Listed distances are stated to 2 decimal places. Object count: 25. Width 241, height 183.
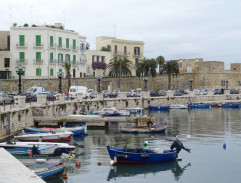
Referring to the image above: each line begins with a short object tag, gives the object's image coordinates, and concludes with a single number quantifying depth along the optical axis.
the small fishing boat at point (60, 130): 35.06
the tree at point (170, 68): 85.88
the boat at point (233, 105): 77.31
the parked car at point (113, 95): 63.96
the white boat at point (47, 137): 32.44
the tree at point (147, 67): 82.12
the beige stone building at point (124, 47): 99.56
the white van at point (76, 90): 62.81
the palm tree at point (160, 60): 90.56
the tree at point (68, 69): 68.68
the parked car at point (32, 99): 47.06
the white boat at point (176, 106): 71.94
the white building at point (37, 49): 72.75
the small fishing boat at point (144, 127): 39.81
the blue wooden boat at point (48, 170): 21.05
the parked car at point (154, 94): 73.19
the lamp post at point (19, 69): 39.44
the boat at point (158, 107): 68.81
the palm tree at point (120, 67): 79.81
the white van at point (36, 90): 58.66
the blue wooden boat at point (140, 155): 26.25
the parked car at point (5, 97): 44.38
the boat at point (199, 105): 74.13
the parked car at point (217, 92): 83.77
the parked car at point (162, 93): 74.19
